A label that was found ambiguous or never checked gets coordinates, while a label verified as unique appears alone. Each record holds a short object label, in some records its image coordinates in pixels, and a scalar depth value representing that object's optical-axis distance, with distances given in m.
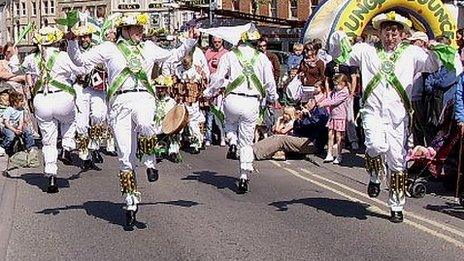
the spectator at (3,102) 14.85
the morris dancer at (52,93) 11.30
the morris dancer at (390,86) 8.95
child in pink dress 14.46
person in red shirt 17.07
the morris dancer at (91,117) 13.76
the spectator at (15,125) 14.59
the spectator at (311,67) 15.61
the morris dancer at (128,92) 8.96
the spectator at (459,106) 9.38
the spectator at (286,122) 15.62
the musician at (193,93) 16.47
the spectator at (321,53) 15.70
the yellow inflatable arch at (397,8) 18.84
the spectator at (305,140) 15.09
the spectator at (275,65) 17.73
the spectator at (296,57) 17.35
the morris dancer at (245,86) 11.20
